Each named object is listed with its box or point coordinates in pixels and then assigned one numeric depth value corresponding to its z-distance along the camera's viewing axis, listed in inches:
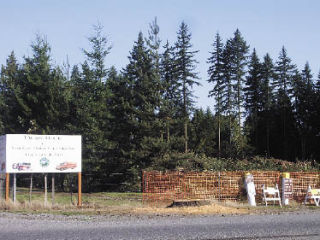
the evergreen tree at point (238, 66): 2812.5
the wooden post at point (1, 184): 850.8
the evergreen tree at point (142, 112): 1557.6
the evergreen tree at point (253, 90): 3011.8
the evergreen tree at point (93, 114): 1617.9
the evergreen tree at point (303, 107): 2719.0
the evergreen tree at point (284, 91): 2859.3
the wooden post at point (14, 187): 809.4
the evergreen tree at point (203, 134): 2635.3
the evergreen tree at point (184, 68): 2519.7
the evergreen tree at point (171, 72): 2379.9
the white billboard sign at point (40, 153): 804.0
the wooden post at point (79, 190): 836.9
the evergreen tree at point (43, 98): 1800.0
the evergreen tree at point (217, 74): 2812.5
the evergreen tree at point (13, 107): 1834.4
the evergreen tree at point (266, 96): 2893.7
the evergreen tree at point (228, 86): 2800.2
